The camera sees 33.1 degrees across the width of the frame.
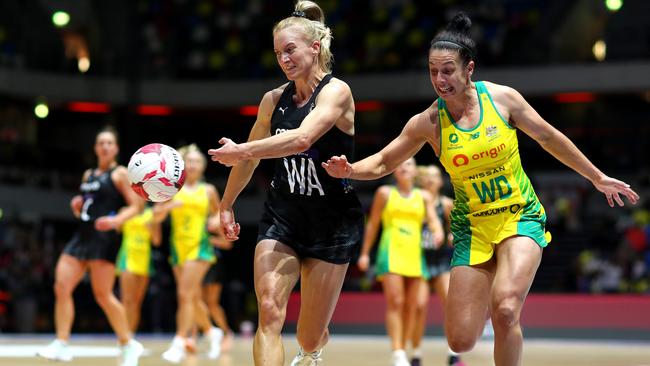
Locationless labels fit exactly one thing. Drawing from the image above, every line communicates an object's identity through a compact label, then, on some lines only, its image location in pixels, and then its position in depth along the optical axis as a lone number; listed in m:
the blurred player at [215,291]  15.67
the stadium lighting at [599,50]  27.20
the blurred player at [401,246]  11.98
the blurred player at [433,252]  12.75
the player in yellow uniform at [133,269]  14.95
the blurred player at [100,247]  11.11
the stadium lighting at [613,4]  25.77
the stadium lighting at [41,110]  32.41
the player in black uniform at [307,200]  6.47
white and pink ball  6.82
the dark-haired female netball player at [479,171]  6.39
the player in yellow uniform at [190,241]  13.16
